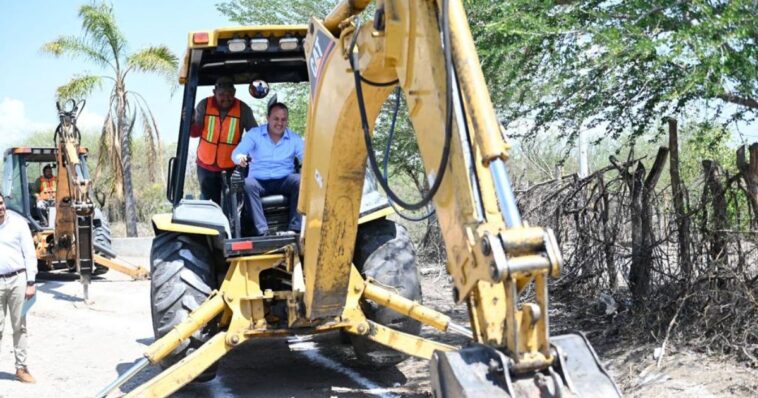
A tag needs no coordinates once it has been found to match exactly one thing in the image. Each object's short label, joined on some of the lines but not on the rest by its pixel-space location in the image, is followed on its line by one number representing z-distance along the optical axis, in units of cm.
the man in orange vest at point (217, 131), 735
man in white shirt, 824
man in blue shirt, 688
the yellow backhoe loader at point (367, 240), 303
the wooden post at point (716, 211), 700
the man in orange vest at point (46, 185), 1739
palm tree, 2488
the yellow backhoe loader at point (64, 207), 1406
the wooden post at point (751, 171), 686
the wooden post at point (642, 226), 789
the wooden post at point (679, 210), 730
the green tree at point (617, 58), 597
